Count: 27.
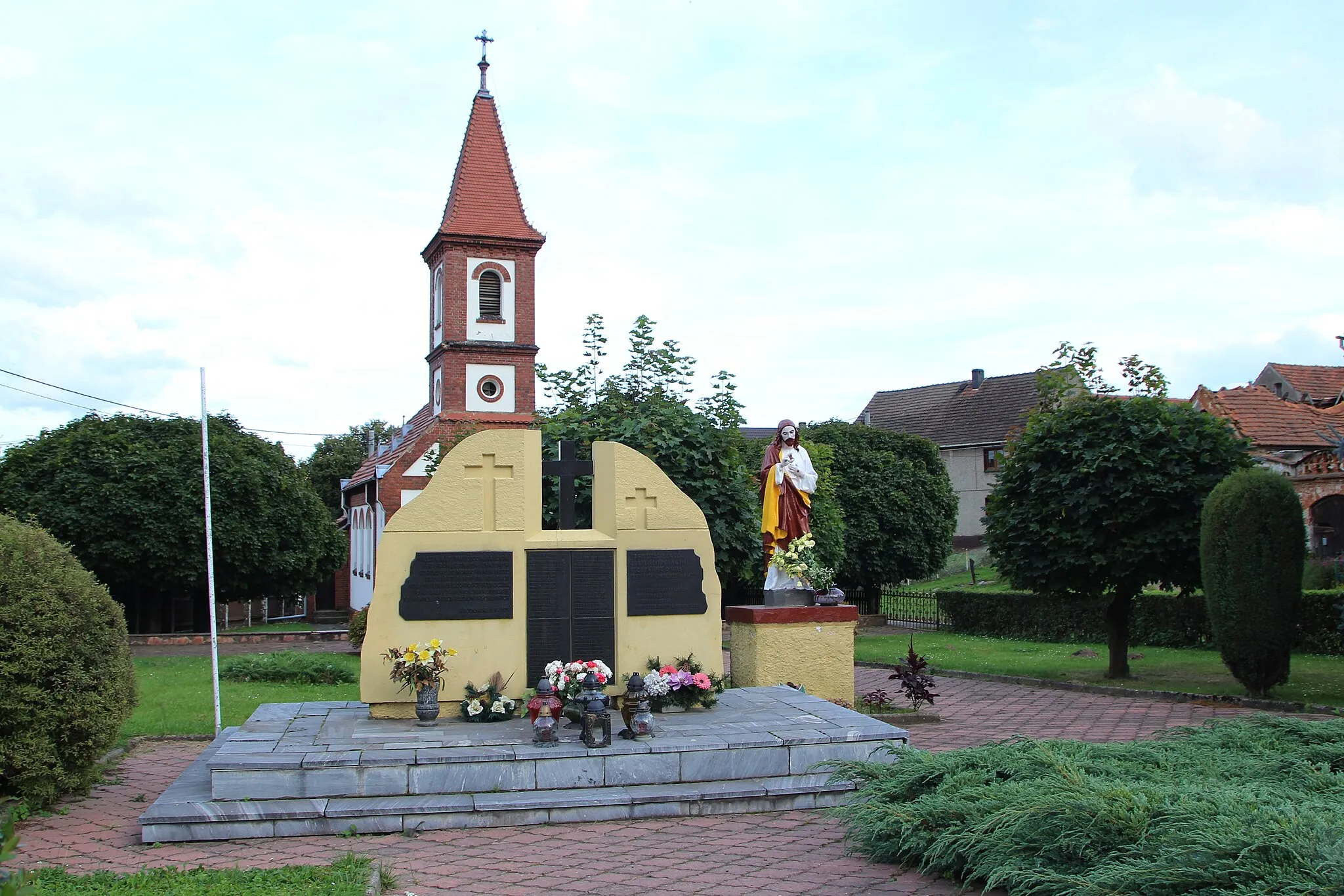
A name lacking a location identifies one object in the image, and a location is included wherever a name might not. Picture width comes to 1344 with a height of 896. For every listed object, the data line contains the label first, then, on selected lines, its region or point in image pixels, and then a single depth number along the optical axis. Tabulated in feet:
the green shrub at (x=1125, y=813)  15.55
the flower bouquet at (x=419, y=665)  29.60
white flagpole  30.99
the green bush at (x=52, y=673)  24.75
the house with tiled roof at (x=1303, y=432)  80.84
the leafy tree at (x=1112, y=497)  50.70
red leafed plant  41.22
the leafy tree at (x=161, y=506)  89.76
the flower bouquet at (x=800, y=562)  40.91
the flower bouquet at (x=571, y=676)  28.84
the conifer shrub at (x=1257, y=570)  44.91
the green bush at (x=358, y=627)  65.21
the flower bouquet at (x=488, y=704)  30.30
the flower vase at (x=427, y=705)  29.55
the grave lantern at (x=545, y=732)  27.37
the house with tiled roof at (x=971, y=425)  151.53
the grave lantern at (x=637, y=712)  28.02
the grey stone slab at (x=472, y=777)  25.13
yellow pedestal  40.04
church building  115.14
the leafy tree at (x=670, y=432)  57.57
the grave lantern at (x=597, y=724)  27.04
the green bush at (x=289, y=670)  54.24
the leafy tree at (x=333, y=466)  202.08
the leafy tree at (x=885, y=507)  105.29
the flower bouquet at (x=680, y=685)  31.09
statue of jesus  41.50
